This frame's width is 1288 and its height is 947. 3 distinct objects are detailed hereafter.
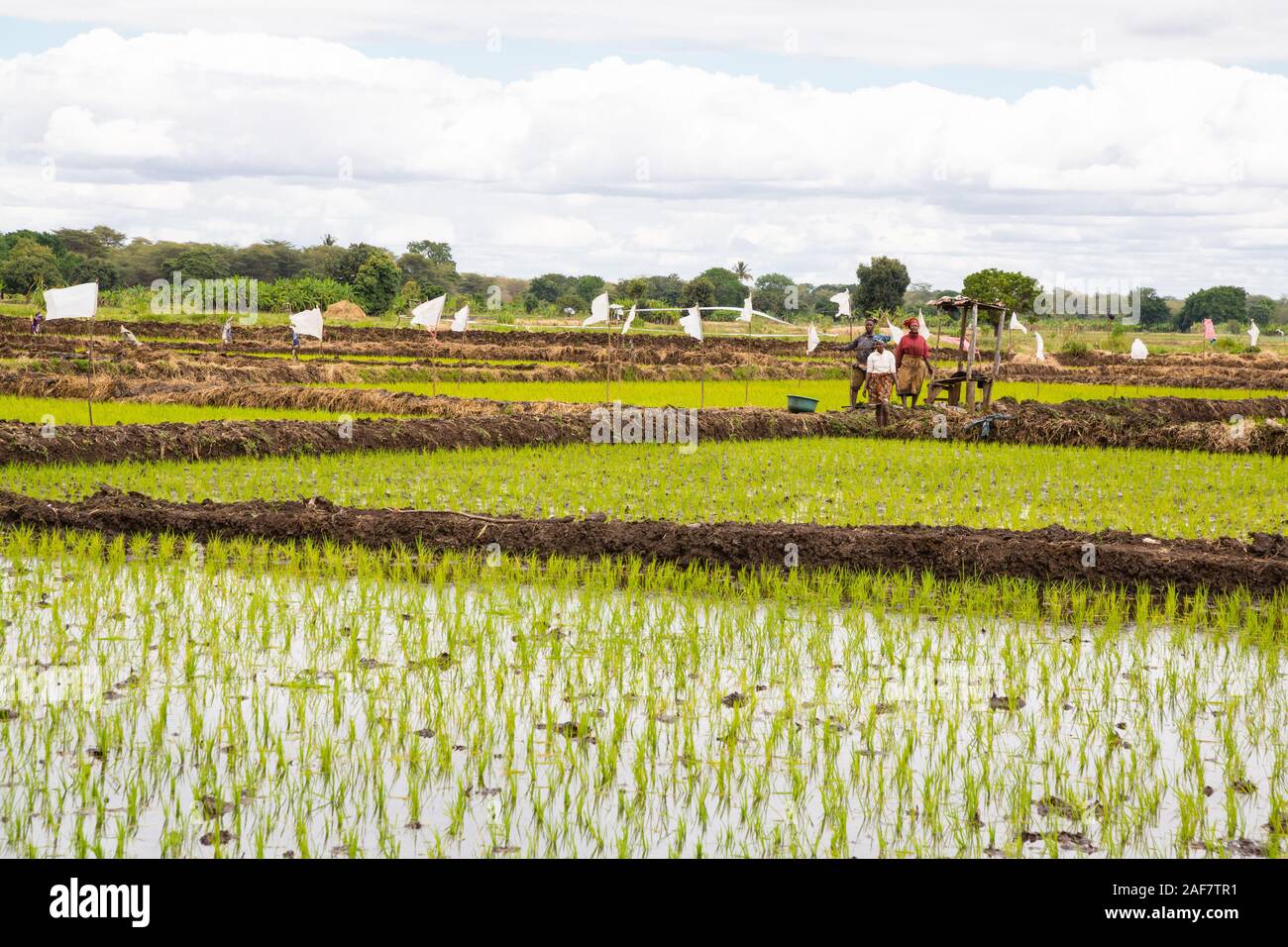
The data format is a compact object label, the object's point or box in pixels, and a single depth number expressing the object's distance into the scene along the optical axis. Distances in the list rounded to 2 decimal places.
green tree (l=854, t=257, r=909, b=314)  64.62
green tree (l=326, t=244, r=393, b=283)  63.50
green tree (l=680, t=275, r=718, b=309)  64.69
